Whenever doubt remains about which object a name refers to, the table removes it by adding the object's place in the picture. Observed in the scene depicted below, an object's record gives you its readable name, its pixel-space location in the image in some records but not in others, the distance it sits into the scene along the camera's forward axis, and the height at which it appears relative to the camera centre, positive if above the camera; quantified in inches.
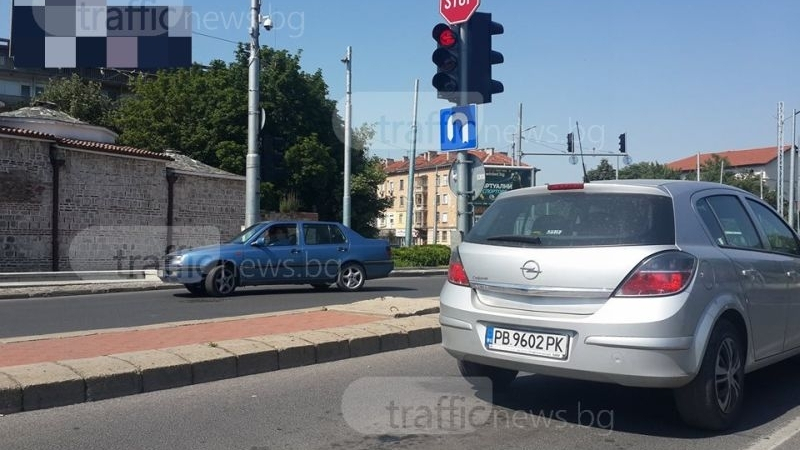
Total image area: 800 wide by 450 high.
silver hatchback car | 179.0 -15.6
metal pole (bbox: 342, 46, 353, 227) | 1126.4 +159.1
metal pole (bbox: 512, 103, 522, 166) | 1416.1 +162.2
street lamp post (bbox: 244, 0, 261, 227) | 744.3 +94.7
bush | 1057.6 -37.2
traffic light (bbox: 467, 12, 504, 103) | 393.7 +93.7
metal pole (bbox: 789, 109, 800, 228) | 1584.6 +109.4
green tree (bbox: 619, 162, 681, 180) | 2291.3 +208.8
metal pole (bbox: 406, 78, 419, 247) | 1368.1 +94.6
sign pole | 400.3 +23.7
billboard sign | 1472.7 +106.3
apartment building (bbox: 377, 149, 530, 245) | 3495.8 +170.4
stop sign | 382.6 +117.3
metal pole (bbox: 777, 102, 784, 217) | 1765.3 +160.7
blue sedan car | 538.3 -23.7
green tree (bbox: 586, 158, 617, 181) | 2055.5 +177.2
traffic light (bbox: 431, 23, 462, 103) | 387.5 +90.9
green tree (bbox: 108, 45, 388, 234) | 1485.0 +228.7
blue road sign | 388.8 +55.8
